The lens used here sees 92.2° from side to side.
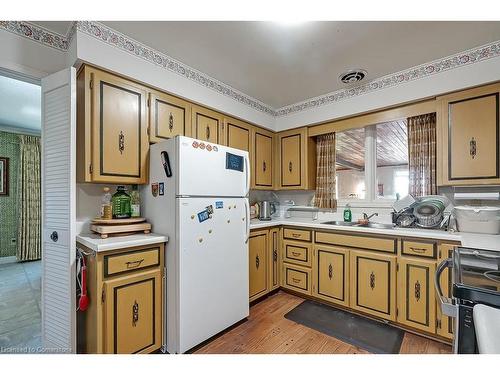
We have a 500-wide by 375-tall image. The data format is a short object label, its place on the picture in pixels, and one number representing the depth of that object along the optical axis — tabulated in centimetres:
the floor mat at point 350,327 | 186
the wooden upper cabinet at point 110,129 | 171
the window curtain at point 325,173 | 302
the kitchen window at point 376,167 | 275
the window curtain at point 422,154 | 232
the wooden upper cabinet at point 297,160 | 308
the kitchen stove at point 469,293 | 73
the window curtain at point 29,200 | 422
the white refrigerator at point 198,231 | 170
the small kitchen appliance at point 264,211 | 316
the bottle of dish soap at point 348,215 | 285
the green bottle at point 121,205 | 192
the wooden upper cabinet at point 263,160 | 305
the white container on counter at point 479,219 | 185
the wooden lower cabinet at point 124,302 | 146
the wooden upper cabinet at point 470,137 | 192
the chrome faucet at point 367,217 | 270
